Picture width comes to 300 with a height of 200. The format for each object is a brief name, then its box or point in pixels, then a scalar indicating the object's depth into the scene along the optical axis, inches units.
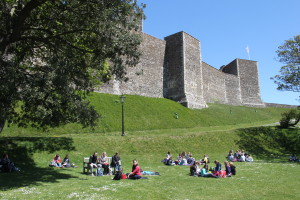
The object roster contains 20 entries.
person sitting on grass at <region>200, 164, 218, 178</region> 532.5
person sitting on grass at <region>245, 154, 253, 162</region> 826.0
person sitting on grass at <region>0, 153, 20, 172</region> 556.7
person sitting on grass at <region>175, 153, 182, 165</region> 753.4
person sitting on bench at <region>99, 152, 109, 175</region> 573.9
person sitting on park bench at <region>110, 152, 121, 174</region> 599.4
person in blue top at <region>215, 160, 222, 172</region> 547.5
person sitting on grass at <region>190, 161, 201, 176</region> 546.0
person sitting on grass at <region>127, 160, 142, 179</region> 496.4
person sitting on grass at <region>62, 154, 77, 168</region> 651.0
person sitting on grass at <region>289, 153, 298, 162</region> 808.9
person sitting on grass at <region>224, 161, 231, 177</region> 538.4
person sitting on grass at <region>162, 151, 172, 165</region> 739.7
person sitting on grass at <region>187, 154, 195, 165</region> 752.6
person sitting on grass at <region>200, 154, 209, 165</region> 694.7
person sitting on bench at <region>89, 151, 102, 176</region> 556.7
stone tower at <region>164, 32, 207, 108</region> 1670.8
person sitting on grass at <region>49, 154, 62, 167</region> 645.9
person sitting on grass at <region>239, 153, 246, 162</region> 820.0
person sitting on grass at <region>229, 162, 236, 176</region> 544.1
